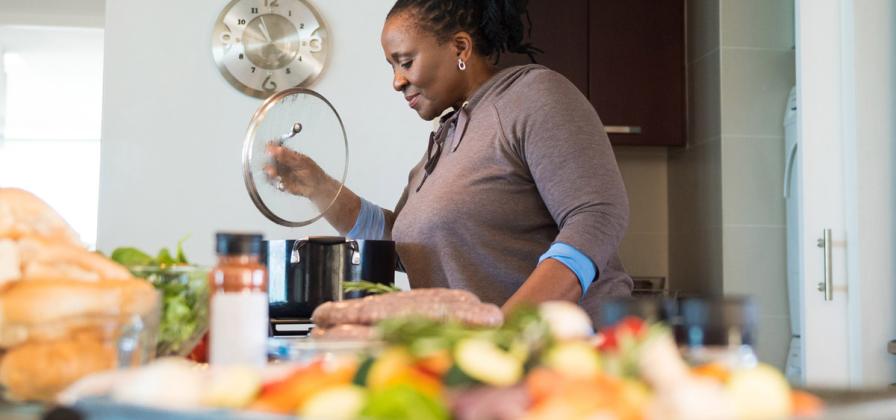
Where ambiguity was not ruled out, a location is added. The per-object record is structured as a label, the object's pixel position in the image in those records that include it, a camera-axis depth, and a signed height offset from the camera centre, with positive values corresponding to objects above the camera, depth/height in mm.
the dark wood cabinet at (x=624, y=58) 3840 +678
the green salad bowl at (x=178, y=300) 879 -52
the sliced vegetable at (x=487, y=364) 465 -56
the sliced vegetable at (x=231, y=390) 483 -70
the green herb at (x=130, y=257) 937 -16
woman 1432 +101
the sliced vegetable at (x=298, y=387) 481 -70
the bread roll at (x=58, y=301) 671 -40
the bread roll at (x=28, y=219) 770 +15
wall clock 3012 +567
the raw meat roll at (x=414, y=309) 856 -58
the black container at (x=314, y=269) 1583 -44
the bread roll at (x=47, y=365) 667 -81
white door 2652 +143
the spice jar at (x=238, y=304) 742 -46
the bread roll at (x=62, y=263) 735 -17
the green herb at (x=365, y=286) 1038 -48
